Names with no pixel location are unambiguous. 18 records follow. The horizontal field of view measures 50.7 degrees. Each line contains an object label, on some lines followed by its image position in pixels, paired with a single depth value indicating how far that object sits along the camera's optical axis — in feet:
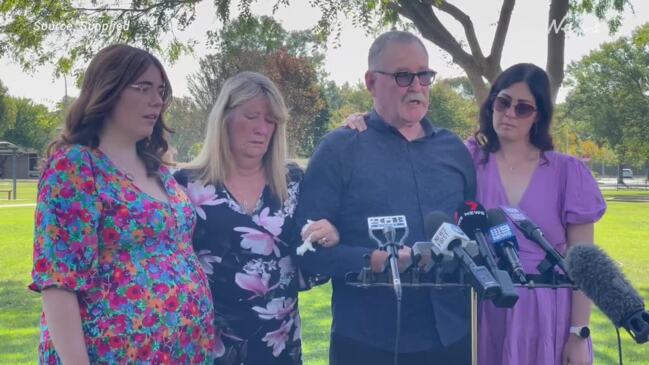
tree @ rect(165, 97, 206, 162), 198.80
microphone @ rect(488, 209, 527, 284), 8.51
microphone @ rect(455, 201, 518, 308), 7.45
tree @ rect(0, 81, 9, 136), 232.12
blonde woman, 11.73
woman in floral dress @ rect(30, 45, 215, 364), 9.13
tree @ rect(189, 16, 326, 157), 150.20
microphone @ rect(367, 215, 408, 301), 8.13
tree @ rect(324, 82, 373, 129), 189.69
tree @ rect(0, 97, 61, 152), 250.78
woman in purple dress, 11.83
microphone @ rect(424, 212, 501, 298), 7.48
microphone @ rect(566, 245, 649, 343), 7.27
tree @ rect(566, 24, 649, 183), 161.17
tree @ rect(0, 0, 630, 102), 38.45
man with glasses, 11.37
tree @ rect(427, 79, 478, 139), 188.85
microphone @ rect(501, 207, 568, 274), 8.71
